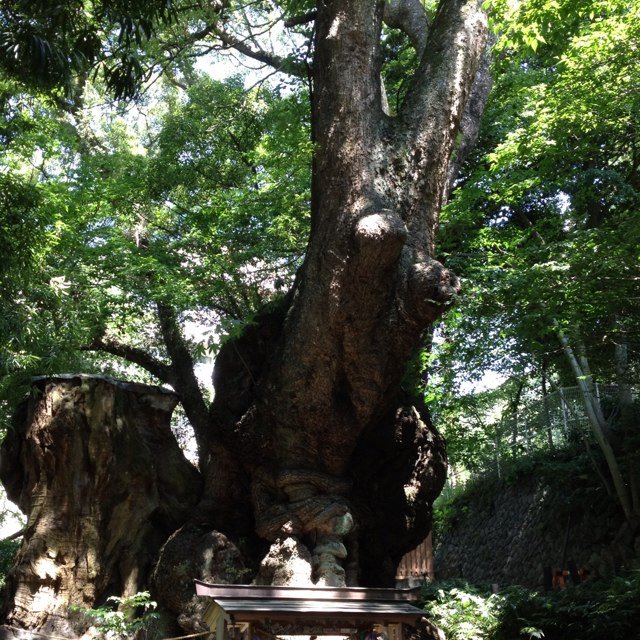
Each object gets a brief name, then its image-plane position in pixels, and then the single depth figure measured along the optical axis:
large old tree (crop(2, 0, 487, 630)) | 7.22
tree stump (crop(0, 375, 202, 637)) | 7.83
